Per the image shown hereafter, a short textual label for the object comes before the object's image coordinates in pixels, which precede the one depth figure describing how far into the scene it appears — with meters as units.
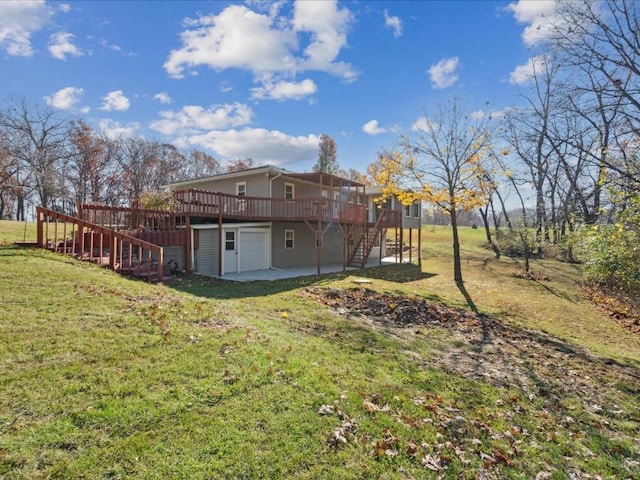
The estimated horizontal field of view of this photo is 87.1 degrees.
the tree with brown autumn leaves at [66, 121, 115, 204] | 33.94
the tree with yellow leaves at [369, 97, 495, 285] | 15.79
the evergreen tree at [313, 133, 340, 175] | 47.25
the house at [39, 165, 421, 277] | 13.75
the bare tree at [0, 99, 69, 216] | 27.20
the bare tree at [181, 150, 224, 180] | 47.25
